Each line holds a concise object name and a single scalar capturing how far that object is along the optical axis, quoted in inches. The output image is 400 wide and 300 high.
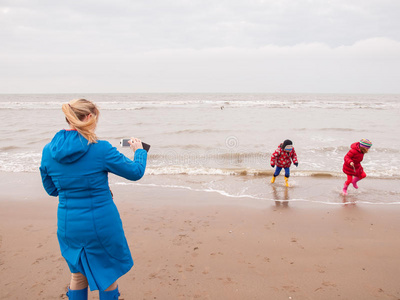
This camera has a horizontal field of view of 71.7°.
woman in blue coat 69.2
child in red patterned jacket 281.3
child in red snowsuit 252.5
